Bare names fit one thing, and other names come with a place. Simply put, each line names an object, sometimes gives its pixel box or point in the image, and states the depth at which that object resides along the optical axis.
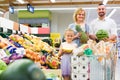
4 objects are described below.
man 3.86
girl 3.52
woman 3.68
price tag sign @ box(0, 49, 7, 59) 2.91
